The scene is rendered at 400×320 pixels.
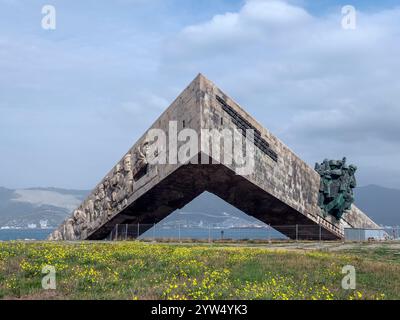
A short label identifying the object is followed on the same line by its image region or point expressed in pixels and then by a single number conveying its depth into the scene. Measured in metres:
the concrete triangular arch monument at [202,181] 32.19
